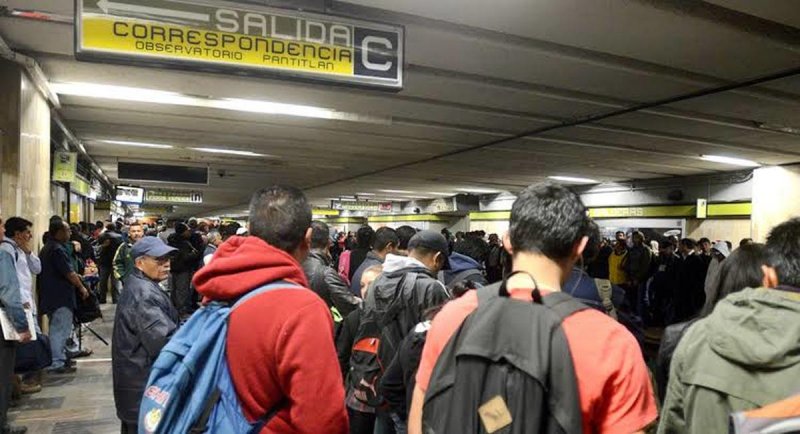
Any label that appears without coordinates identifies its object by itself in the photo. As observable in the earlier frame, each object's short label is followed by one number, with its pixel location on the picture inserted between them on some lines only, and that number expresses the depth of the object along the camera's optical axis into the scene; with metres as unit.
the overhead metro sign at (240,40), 2.78
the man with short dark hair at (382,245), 4.61
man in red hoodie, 1.43
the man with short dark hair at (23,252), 3.93
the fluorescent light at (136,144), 9.02
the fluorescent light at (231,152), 9.49
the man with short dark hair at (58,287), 5.32
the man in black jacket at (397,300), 2.91
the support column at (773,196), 10.48
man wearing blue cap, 2.94
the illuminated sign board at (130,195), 15.91
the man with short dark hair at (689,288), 8.28
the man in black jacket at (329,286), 4.13
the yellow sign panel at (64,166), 7.48
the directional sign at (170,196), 17.83
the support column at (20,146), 4.45
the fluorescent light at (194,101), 5.57
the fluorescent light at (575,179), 13.71
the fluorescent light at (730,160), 9.83
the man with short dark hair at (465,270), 3.51
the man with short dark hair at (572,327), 1.11
